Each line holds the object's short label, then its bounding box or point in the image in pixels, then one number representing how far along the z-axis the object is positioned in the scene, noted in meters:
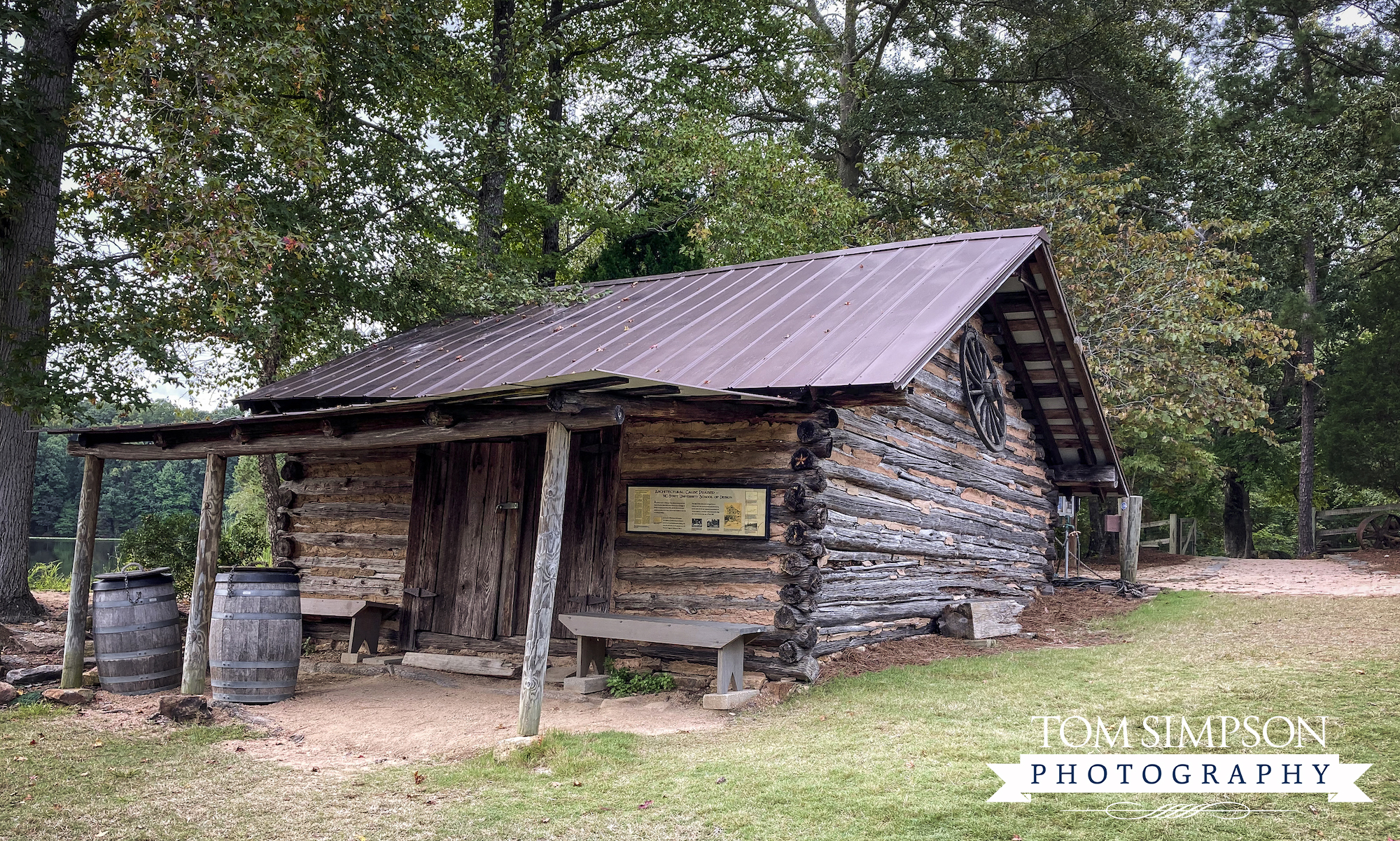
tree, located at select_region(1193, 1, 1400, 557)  21.05
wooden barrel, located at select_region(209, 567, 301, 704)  8.32
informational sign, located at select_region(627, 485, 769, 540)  8.81
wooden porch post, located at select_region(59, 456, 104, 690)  9.26
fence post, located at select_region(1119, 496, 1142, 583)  15.78
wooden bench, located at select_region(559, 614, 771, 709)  7.99
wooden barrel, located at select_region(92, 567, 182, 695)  8.80
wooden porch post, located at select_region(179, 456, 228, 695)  8.65
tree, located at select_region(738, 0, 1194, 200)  21.88
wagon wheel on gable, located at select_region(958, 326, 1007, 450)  11.99
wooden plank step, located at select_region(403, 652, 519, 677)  9.69
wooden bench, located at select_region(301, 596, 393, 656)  10.53
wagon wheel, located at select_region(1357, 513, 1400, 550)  20.64
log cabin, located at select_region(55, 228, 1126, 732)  8.13
